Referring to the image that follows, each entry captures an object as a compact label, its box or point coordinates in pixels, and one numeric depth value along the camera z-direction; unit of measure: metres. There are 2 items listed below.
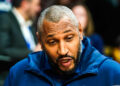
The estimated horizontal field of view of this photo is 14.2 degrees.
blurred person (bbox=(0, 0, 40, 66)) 6.53
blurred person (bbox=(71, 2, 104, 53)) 7.39
